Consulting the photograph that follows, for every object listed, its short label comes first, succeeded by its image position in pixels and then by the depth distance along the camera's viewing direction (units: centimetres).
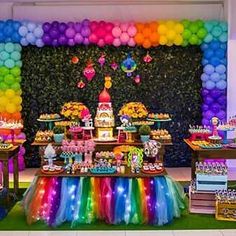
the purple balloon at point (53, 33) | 523
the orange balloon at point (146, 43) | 528
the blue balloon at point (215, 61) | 533
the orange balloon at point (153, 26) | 525
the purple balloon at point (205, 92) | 536
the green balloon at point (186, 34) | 525
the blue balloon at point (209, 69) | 533
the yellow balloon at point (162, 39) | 523
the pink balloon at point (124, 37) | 526
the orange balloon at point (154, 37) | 524
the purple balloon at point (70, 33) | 523
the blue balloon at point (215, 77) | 531
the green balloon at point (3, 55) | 526
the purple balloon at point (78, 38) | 526
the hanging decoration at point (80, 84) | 553
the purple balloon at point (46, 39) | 525
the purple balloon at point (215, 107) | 538
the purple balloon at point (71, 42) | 528
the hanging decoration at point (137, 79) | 556
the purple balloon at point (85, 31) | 523
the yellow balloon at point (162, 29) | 522
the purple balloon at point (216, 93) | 533
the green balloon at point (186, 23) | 527
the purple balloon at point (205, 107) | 542
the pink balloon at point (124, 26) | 525
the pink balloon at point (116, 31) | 524
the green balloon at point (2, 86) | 528
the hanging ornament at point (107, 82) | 510
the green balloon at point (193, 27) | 526
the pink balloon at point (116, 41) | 529
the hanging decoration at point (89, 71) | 549
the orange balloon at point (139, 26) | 525
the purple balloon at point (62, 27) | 524
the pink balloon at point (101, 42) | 529
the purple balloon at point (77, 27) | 524
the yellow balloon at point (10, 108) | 528
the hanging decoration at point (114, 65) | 554
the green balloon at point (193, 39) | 526
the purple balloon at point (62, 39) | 526
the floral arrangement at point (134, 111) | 474
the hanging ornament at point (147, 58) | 551
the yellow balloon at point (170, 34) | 523
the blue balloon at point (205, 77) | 535
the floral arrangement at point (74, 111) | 473
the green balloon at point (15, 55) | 529
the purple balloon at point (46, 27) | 524
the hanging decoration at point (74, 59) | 551
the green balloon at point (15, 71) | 531
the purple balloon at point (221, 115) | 534
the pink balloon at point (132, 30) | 524
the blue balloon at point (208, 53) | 533
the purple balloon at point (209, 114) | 538
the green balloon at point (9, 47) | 526
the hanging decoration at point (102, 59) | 551
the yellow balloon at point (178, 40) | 525
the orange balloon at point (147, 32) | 525
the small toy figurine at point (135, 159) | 378
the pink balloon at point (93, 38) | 527
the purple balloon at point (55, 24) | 524
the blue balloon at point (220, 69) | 530
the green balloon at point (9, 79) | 528
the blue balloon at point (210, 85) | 532
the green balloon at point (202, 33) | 525
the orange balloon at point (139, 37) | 526
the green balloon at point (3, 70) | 527
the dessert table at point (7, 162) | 403
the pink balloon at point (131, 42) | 528
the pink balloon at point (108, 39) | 527
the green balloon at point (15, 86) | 531
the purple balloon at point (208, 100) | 537
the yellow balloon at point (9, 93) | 528
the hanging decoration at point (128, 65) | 545
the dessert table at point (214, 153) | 408
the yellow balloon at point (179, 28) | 523
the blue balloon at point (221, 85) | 529
